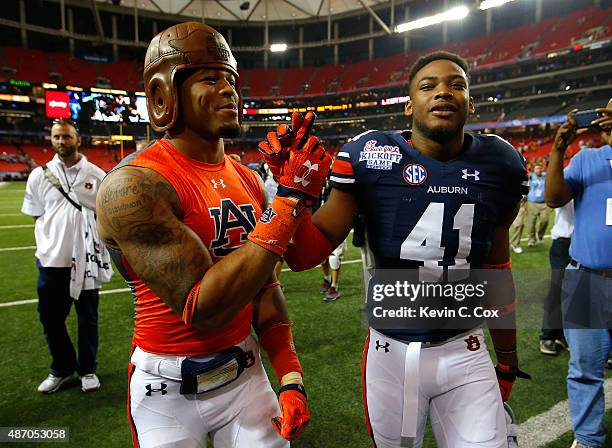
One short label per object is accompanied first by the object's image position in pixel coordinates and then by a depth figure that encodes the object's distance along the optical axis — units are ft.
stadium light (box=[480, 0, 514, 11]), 101.50
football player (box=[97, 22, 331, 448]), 4.55
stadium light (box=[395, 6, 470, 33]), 110.22
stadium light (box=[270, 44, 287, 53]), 145.69
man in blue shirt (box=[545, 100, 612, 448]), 8.85
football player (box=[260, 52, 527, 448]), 6.06
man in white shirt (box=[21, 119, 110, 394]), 12.06
